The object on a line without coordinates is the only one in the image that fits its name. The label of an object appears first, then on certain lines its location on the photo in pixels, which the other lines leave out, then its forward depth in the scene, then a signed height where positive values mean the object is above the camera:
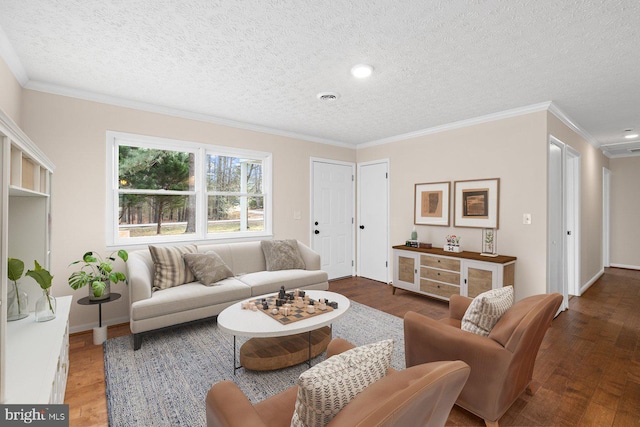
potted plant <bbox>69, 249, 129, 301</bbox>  2.80 -0.62
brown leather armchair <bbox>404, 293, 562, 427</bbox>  1.67 -0.80
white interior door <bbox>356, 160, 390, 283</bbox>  5.22 -0.12
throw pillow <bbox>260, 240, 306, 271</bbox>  4.07 -0.57
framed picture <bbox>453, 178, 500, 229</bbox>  3.85 +0.15
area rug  1.95 -1.25
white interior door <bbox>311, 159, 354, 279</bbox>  5.16 -0.02
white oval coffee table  2.21 -1.08
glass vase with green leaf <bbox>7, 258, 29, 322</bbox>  1.91 -0.58
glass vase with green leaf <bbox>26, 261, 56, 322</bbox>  1.83 -0.58
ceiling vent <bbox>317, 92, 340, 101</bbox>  3.16 +1.25
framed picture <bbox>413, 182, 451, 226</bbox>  4.35 +0.15
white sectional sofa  2.81 -0.79
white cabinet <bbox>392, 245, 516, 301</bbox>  3.50 -0.74
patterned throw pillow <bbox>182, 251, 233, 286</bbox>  3.33 -0.60
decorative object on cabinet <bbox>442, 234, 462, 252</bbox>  4.03 -0.41
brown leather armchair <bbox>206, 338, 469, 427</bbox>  0.85 -0.57
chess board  2.35 -0.81
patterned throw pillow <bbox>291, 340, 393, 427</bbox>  0.95 -0.55
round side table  2.84 -1.11
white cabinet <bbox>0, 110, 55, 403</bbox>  1.06 -0.04
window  3.54 +0.30
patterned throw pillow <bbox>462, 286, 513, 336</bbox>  1.84 -0.60
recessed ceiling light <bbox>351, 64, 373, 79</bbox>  2.54 +1.23
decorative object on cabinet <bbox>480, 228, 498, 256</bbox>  3.78 -0.37
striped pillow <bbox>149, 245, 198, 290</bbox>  3.21 -0.59
